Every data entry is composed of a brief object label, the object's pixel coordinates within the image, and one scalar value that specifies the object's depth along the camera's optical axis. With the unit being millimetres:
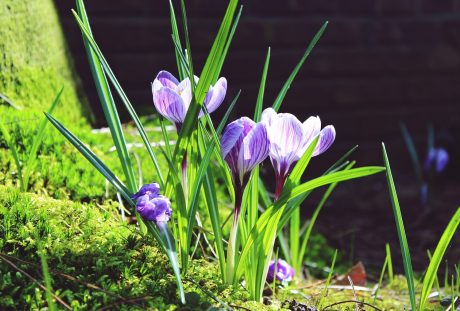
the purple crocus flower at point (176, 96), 653
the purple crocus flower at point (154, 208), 631
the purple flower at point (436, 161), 1589
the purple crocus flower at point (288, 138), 636
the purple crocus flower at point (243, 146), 633
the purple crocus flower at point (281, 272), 830
